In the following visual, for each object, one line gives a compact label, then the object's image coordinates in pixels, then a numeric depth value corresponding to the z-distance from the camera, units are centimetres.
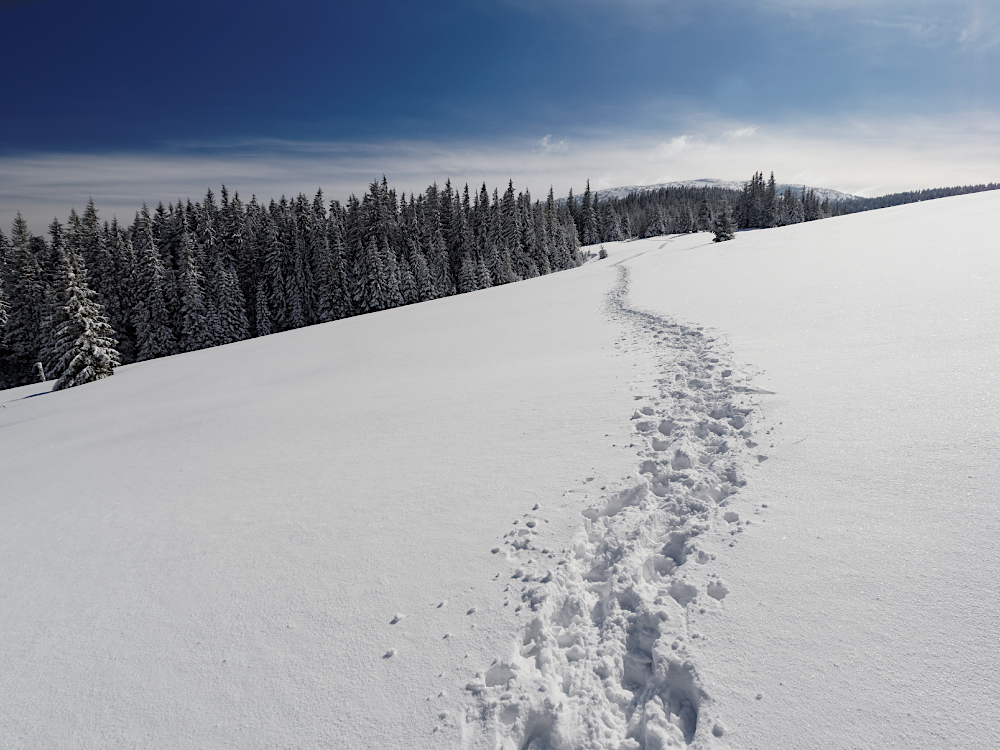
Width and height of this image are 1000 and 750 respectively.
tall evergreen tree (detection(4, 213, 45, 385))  3997
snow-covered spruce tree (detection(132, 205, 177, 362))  4303
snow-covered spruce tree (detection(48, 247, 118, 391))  2581
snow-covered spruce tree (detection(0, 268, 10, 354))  3791
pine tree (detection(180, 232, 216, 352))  4369
